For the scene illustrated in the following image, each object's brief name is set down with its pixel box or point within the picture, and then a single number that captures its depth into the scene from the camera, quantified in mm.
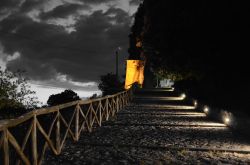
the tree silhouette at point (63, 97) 43016
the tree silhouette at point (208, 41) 15812
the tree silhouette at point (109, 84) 49094
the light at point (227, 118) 13806
